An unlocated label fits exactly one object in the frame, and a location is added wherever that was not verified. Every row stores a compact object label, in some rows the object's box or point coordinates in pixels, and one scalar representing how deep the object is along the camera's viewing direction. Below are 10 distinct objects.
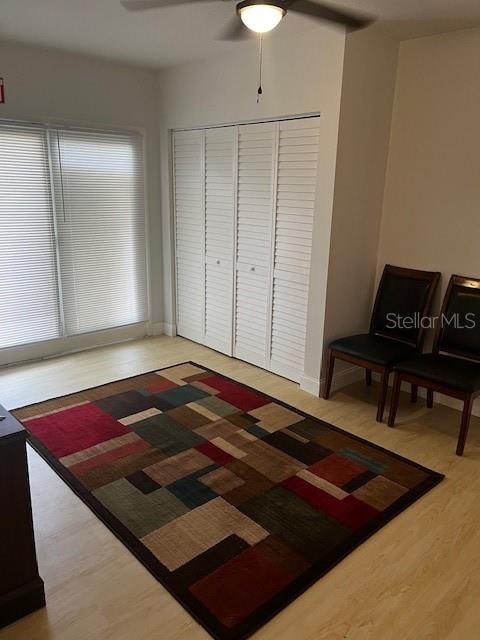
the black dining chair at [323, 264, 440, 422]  3.20
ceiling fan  1.98
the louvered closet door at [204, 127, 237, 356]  3.93
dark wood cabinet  1.62
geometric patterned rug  1.92
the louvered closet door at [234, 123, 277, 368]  3.63
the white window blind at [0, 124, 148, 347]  3.80
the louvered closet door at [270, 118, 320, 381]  3.35
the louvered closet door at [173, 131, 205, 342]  4.25
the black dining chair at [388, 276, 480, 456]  2.79
